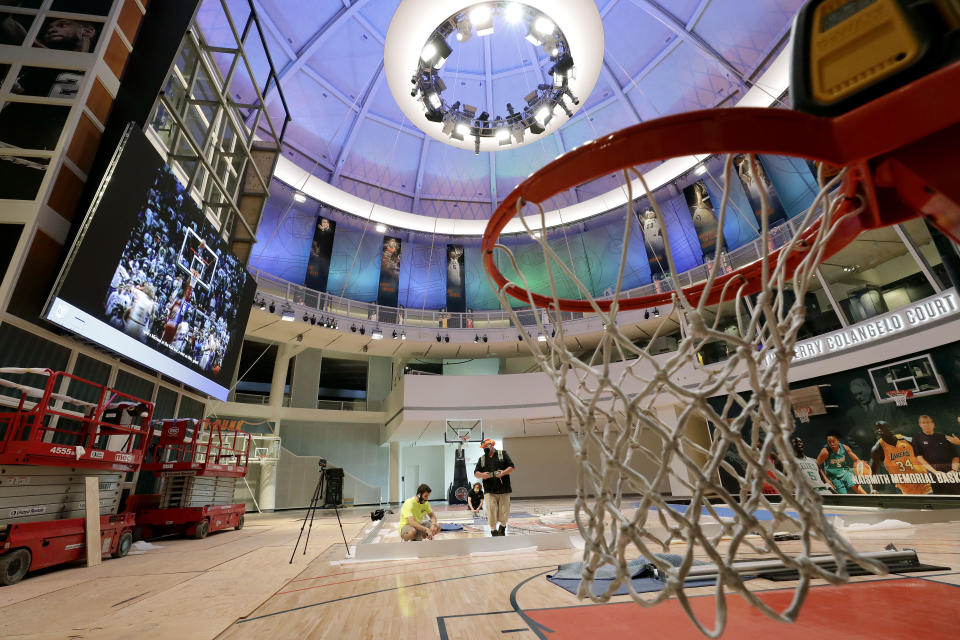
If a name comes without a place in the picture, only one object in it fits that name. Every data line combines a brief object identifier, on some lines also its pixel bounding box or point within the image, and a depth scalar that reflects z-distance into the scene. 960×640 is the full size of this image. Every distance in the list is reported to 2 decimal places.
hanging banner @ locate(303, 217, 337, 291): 16.81
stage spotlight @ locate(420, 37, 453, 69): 9.12
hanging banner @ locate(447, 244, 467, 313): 19.16
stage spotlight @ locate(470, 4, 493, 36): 8.59
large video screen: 5.26
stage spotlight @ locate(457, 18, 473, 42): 8.81
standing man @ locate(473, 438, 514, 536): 6.05
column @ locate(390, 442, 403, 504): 17.78
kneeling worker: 5.63
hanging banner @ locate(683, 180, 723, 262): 15.09
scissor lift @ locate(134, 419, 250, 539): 7.37
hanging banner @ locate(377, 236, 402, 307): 18.20
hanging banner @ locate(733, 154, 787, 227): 13.12
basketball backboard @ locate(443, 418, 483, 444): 14.83
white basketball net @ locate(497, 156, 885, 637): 1.30
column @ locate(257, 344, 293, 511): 16.42
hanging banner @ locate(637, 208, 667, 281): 15.82
